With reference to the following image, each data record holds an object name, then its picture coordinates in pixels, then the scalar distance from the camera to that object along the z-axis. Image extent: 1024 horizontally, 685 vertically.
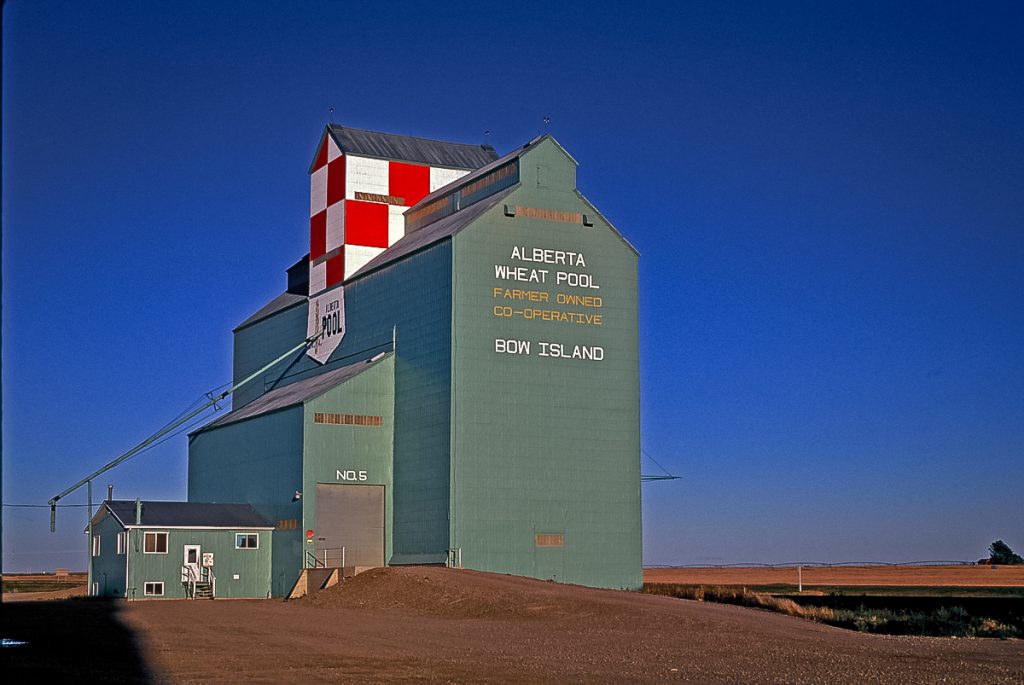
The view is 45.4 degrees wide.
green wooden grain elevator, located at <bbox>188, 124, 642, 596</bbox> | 51.16
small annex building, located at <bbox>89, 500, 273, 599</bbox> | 52.41
